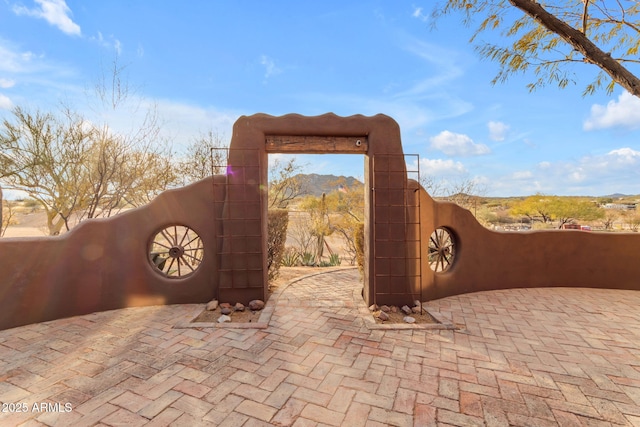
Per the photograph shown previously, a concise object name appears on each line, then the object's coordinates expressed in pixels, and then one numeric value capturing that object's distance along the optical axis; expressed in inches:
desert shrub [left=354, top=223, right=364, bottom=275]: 235.0
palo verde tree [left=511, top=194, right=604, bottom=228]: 844.0
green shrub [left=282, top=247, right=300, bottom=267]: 379.9
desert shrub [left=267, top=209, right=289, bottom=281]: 247.6
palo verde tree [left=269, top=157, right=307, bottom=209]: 464.1
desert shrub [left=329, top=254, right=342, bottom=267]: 404.7
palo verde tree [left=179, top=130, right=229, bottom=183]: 390.0
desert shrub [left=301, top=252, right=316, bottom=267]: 387.9
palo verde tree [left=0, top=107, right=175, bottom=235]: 298.8
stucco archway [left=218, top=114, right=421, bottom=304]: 184.9
